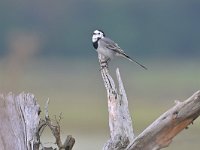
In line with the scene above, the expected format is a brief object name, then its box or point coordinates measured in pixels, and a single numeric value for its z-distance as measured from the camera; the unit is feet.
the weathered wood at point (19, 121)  31.12
